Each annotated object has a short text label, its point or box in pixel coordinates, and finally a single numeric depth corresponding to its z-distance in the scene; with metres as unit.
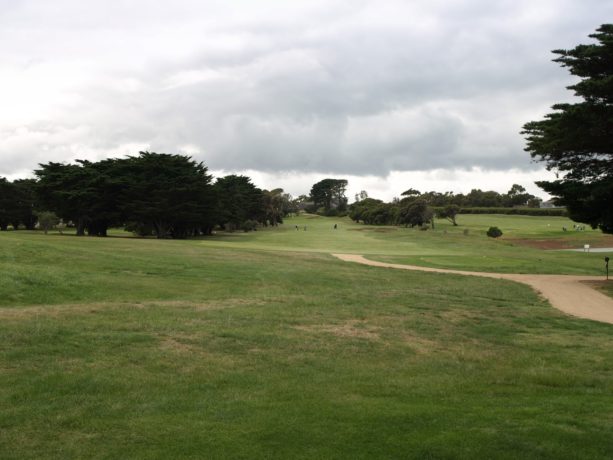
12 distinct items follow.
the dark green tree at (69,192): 58.31
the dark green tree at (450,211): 105.00
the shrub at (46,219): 63.53
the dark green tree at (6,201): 75.75
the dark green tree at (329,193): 191.12
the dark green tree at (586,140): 23.44
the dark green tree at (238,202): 77.71
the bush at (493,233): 74.12
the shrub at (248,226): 90.58
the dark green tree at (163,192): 61.38
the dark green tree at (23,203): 77.75
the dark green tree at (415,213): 99.31
